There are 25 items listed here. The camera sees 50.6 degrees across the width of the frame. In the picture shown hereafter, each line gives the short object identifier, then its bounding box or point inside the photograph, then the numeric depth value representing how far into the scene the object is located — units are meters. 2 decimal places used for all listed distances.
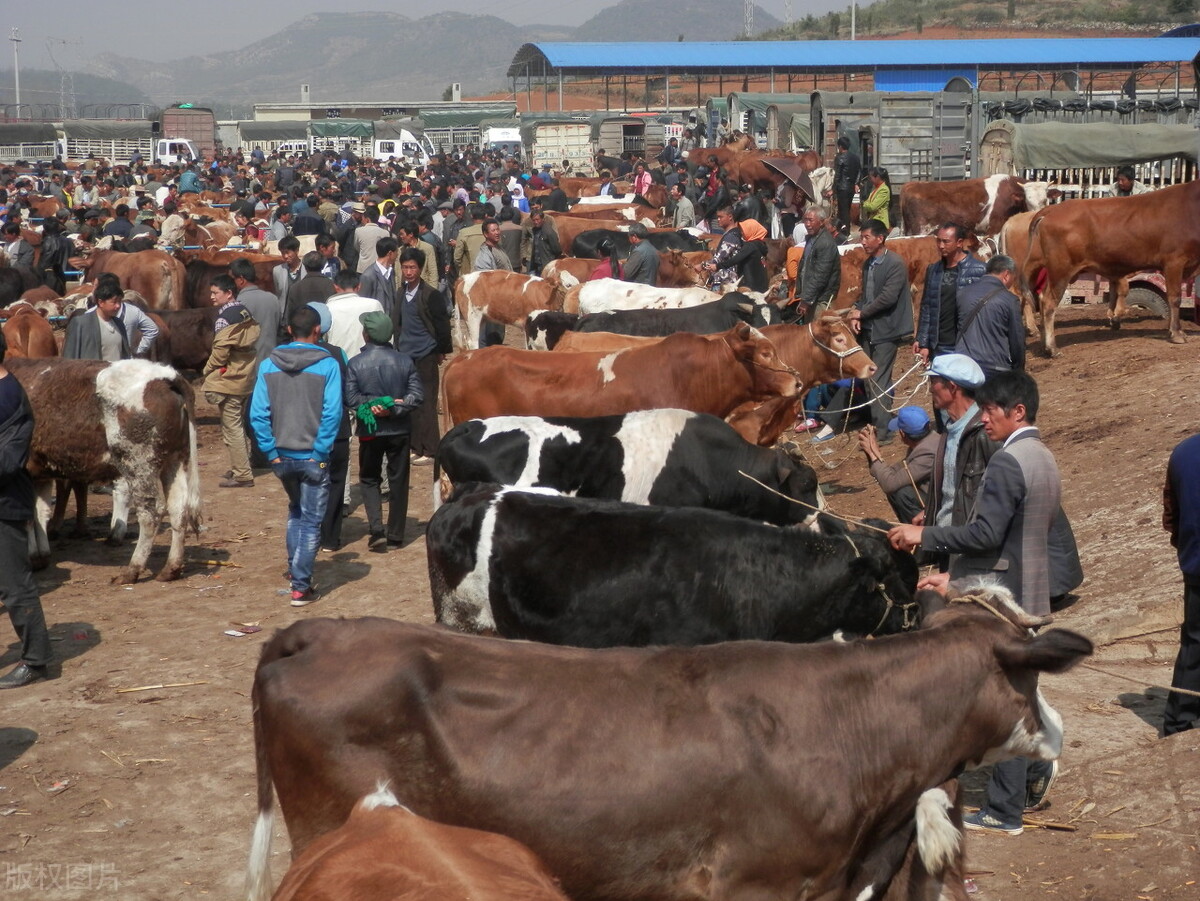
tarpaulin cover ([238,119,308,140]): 69.75
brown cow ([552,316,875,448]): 10.64
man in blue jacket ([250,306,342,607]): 8.51
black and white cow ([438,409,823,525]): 7.48
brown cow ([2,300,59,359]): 11.36
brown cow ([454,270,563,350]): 15.84
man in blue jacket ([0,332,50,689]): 7.04
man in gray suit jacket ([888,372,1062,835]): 4.96
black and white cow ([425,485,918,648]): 5.54
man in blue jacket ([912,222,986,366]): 10.22
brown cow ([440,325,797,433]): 9.62
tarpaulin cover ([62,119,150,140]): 66.62
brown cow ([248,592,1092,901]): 3.77
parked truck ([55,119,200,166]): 63.03
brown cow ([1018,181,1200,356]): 12.62
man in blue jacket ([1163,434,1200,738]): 5.63
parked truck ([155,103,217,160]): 62.38
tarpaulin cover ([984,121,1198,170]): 18.73
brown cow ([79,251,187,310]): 15.88
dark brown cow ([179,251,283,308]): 16.32
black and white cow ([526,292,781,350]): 13.16
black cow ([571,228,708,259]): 20.33
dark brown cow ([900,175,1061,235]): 18.14
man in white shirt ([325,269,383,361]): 11.48
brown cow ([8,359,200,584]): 9.20
